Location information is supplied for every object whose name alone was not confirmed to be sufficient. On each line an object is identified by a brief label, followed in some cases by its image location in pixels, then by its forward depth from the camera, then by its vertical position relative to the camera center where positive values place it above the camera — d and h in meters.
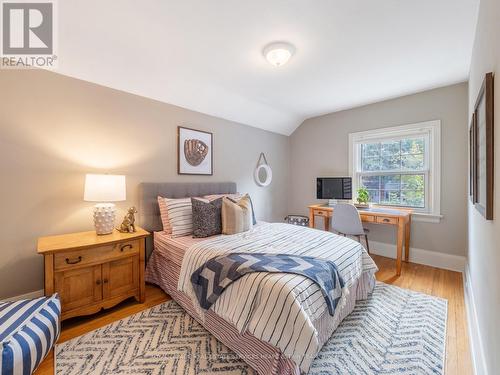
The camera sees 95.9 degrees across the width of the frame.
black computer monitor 3.66 -0.02
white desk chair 2.93 -0.44
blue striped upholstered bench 1.12 -0.82
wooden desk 2.78 -0.41
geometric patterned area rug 1.42 -1.13
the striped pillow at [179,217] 2.37 -0.32
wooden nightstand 1.71 -0.68
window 3.05 +0.33
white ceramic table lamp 2.00 -0.06
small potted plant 3.48 -0.16
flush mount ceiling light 1.98 +1.21
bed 1.22 -0.70
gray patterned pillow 2.31 -0.33
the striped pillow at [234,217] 2.39 -0.32
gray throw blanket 1.46 -0.58
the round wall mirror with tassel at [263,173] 3.96 +0.25
